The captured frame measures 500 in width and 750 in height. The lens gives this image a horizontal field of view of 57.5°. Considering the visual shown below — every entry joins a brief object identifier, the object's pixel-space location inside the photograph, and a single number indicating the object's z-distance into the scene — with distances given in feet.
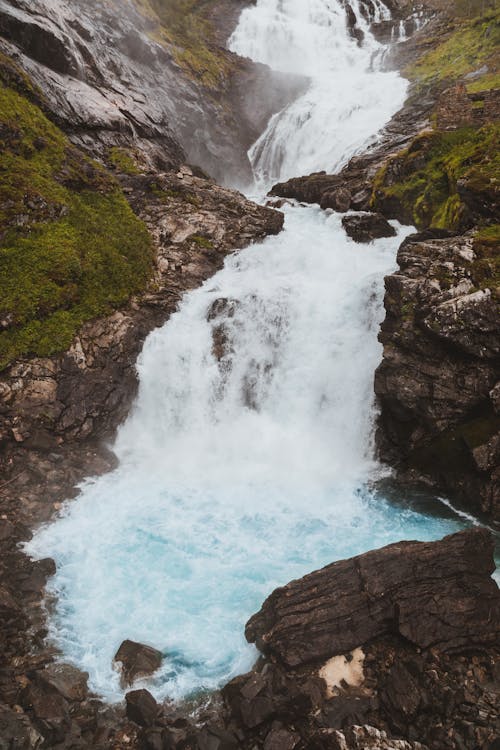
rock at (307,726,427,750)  20.86
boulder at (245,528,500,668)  25.57
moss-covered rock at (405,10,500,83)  114.42
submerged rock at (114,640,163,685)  26.37
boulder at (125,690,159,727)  23.39
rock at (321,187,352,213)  80.33
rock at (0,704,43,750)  21.42
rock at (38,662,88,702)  24.45
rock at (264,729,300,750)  21.53
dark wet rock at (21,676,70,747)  22.21
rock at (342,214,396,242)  70.13
